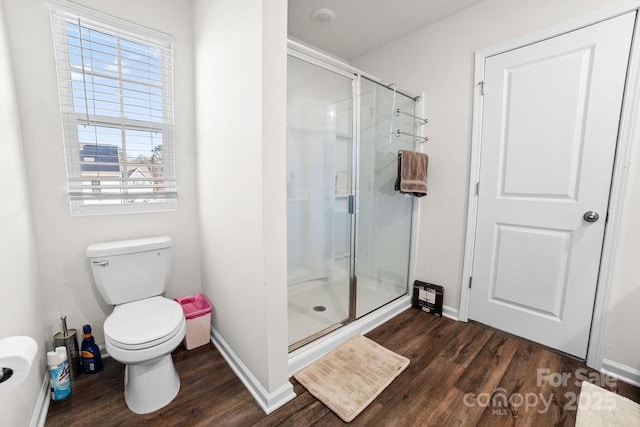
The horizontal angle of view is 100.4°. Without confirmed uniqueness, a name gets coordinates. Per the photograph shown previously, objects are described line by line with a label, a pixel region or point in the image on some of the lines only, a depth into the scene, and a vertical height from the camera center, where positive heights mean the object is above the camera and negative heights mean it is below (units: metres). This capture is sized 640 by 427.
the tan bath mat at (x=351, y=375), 1.43 -1.16
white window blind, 1.57 +0.44
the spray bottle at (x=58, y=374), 1.40 -1.03
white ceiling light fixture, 2.14 +1.37
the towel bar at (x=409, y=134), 2.35 +0.43
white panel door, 1.62 +0.05
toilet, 1.31 -0.75
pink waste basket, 1.87 -1.00
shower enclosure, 1.95 -0.07
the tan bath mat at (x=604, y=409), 1.32 -1.16
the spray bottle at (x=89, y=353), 1.61 -1.04
